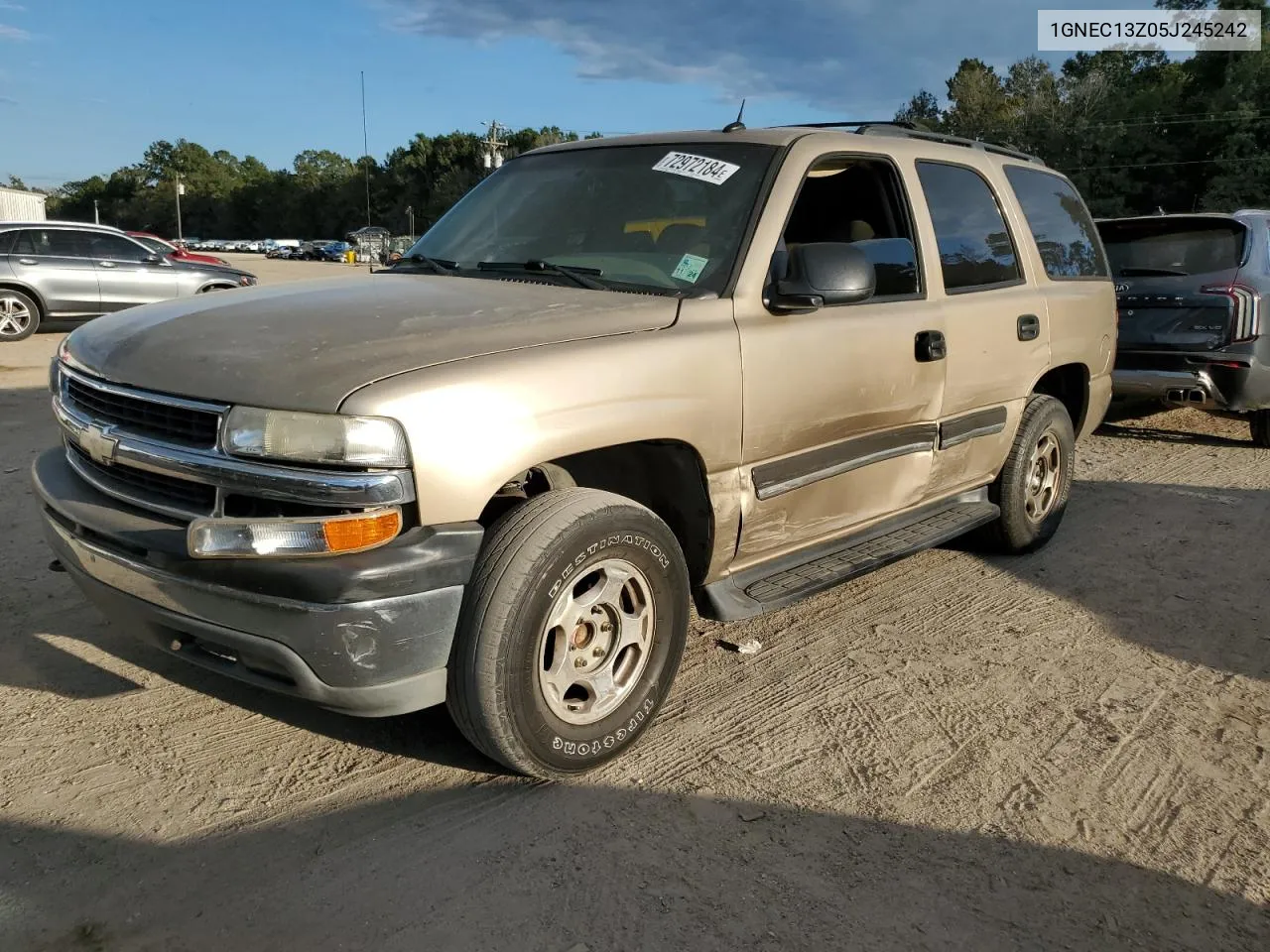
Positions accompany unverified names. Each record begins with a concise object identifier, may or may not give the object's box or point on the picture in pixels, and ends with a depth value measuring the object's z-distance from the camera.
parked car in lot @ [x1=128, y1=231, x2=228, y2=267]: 14.68
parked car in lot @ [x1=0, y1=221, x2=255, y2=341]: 12.87
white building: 46.69
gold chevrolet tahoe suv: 2.41
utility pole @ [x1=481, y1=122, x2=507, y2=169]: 42.44
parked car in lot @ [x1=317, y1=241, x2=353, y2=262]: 72.81
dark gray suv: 7.23
